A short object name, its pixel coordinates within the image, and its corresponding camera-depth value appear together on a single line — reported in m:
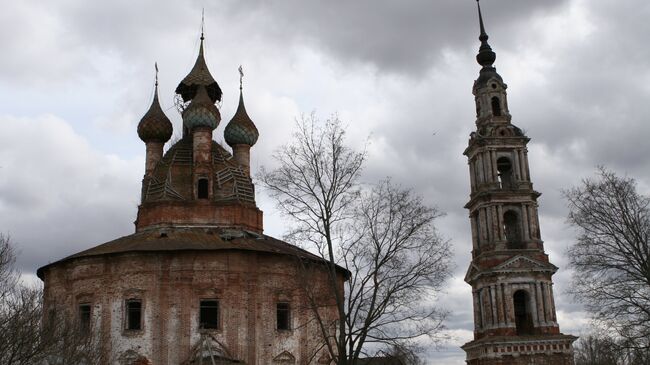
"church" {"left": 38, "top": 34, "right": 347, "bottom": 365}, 27.62
